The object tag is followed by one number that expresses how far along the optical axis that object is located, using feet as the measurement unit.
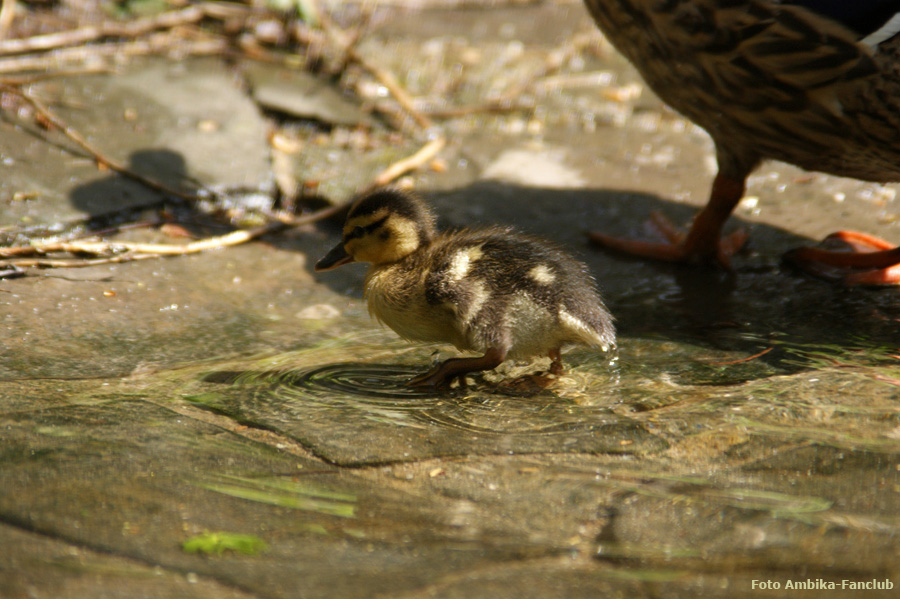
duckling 18.67
